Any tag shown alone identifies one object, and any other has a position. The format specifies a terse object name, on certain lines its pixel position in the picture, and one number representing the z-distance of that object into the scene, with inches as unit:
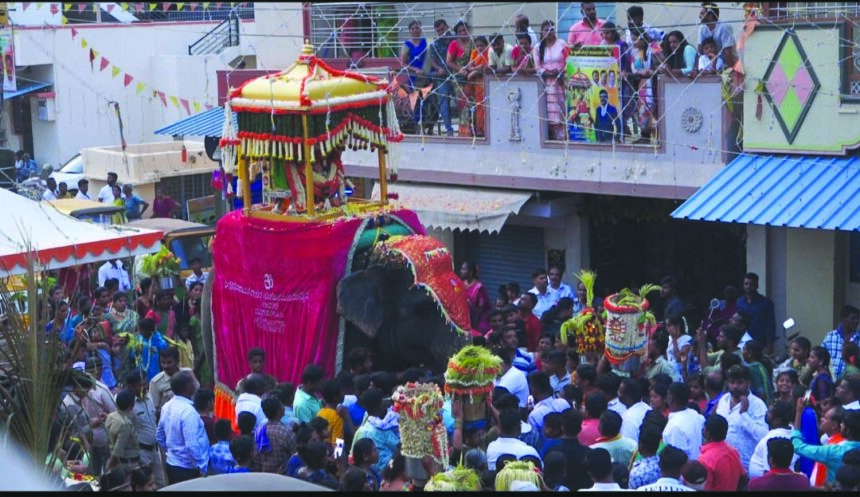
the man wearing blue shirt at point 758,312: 488.7
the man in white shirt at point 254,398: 374.3
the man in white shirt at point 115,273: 631.2
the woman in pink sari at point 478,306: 530.9
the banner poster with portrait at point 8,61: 1042.1
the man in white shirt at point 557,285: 529.7
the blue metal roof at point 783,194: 473.7
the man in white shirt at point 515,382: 388.2
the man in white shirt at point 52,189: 832.1
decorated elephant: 447.5
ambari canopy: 466.9
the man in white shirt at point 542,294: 526.3
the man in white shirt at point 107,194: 811.4
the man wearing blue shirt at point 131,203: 794.8
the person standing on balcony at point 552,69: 573.3
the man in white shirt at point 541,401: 358.0
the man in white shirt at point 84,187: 817.5
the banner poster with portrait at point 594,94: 557.6
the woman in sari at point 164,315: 533.0
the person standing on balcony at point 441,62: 614.9
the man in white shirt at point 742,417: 349.1
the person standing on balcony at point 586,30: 570.3
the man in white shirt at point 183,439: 364.5
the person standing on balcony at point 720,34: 526.0
